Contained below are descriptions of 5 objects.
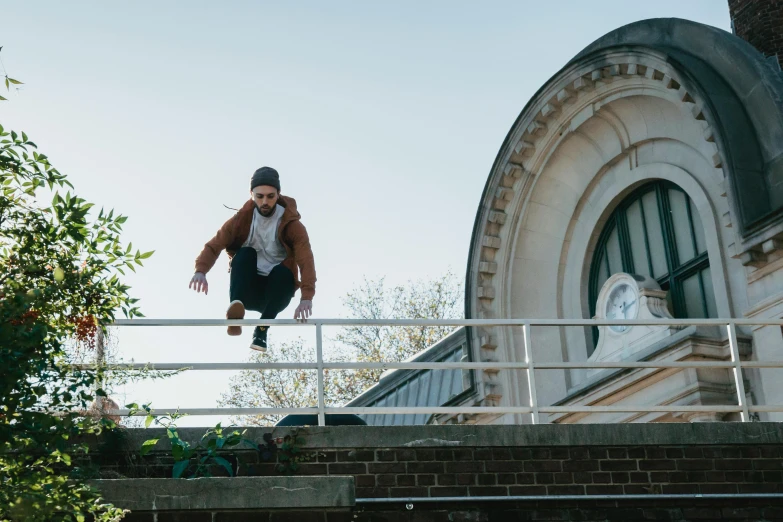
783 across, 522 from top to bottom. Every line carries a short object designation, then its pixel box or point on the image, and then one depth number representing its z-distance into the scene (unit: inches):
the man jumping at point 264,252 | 409.4
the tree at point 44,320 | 268.7
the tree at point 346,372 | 1277.1
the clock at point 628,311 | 609.9
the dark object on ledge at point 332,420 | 417.7
